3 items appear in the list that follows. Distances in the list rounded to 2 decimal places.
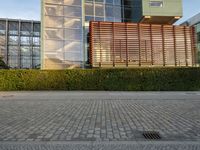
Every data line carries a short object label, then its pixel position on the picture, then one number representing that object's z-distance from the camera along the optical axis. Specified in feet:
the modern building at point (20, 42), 117.34
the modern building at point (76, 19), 50.32
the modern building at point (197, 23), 77.52
